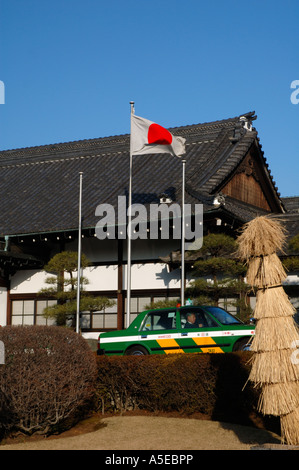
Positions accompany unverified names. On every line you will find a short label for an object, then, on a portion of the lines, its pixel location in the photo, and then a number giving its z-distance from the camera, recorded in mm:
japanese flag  20312
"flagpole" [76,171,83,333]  21041
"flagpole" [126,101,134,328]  19547
